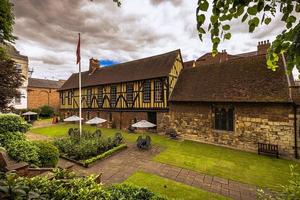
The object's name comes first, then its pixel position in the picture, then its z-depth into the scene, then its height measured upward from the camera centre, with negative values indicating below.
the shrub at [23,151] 6.55 -2.07
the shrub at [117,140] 12.27 -2.88
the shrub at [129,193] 4.24 -2.48
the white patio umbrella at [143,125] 14.51 -2.02
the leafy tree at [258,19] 1.69 +0.97
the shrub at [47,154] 7.50 -2.47
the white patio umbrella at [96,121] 16.65 -1.92
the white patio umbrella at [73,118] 18.39 -1.79
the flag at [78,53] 13.16 +4.06
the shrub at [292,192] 3.44 -1.98
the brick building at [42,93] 33.47 +2.07
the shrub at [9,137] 7.13 -1.61
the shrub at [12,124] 7.55 -1.04
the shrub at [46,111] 31.94 -1.71
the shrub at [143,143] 11.85 -2.97
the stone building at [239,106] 10.97 -0.27
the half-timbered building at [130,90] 17.55 +1.62
